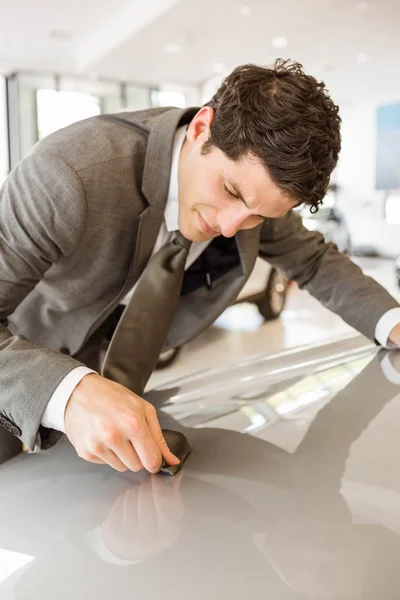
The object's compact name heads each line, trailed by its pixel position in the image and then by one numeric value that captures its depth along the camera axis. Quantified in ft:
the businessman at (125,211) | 2.30
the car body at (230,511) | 1.50
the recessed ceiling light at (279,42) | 24.59
